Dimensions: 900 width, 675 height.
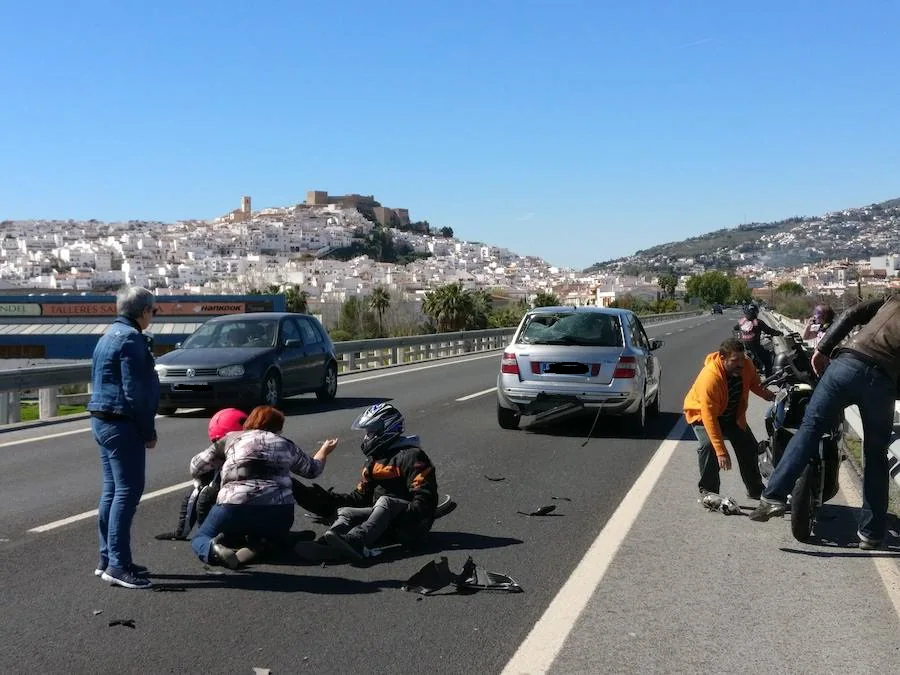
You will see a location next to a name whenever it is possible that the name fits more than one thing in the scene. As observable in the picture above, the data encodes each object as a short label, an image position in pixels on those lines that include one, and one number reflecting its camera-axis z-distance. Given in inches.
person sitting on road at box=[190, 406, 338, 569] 237.6
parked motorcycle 266.1
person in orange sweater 308.5
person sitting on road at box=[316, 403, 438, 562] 255.8
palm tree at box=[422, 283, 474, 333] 3107.8
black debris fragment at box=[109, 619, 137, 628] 198.1
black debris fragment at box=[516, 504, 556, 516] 308.8
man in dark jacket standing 251.3
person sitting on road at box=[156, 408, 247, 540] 256.1
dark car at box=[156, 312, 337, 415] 573.0
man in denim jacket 222.7
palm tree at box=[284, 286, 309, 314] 4239.7
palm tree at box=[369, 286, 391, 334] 4062.5
